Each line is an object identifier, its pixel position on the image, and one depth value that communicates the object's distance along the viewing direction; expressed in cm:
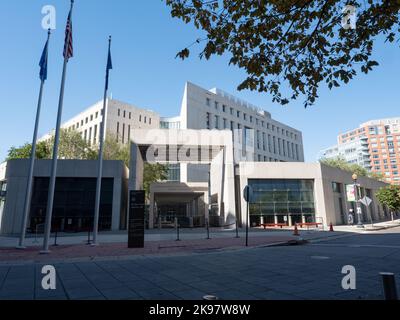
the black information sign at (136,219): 1341
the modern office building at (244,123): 5497
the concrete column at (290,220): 3190
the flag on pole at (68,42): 1381
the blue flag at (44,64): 1545
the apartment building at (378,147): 13462
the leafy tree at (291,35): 711
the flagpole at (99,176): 1505
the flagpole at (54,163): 1190
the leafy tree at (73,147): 4694
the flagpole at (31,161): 1393
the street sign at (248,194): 1373
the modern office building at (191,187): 2820
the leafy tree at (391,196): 4056
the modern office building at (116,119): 7265
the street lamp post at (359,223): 2764
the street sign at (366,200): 2734
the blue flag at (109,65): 1742
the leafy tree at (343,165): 6096
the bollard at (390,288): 321
